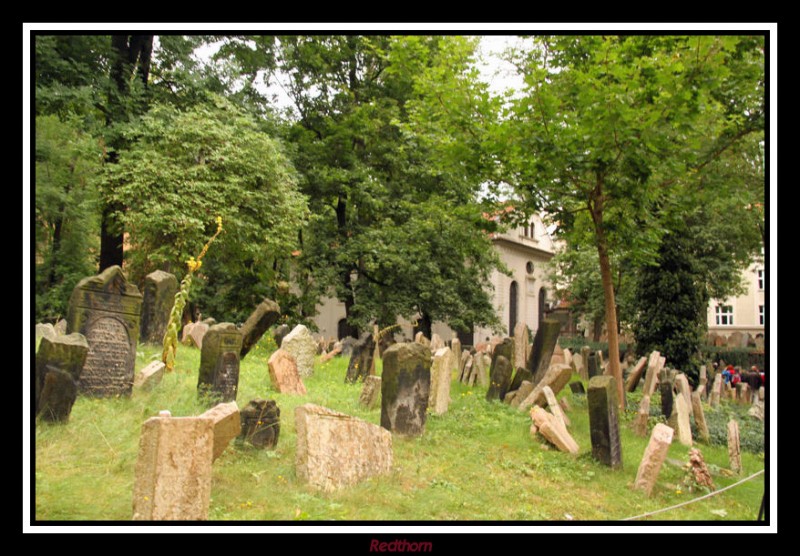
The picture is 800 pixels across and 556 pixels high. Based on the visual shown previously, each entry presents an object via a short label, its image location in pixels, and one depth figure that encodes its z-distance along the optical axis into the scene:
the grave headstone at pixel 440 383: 9.14
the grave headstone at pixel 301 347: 11.16
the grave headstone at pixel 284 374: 9.18
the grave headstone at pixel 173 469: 4.27
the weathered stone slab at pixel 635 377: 13.04
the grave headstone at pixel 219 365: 7.71
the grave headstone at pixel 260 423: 6.36
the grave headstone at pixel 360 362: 11.25
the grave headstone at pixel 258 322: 11.36
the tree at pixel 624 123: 8.25
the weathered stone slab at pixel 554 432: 7.86
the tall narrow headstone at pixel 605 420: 7.32
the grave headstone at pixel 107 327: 7.45
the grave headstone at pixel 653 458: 6.61
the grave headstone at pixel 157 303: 11.49
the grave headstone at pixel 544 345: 11.70
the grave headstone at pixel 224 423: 5.06
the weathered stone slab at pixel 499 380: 10.58
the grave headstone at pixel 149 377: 7.76
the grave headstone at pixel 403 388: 7.54
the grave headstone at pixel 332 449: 5.52
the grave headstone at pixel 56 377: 6.09
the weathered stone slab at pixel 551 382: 9.77
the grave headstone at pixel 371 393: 8.91
